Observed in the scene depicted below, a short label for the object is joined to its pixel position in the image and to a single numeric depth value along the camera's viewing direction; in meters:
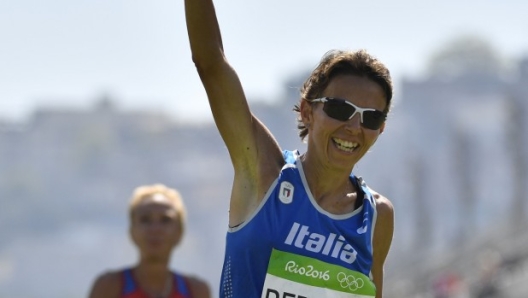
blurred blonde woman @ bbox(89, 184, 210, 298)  18.58
